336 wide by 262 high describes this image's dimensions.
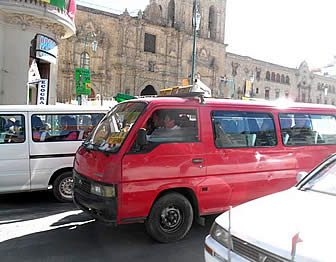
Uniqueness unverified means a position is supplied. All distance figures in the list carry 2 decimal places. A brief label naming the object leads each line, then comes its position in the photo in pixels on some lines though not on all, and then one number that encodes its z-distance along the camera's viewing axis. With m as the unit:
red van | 4.32
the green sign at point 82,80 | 20.14
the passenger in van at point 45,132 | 6.56
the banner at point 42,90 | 15.13
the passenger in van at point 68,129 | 6.79
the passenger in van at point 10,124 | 6.30
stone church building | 36.22
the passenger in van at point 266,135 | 5.43
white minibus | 6.27
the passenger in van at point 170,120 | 4.66
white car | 2.33
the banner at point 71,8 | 17.47
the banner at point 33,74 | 14.29
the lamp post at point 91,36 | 35.97
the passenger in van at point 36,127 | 6.48
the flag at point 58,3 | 15.57
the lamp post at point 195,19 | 15.49
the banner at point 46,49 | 15.98
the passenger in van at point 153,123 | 4.54
